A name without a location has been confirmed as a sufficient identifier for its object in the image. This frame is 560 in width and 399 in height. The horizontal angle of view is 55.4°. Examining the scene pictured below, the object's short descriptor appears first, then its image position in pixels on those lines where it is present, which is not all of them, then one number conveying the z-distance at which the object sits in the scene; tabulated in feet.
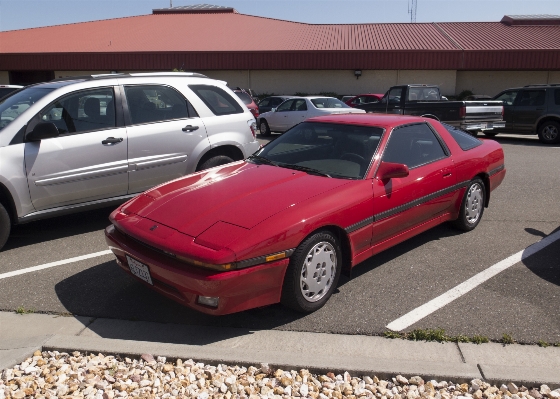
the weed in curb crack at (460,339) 12.24
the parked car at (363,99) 65.31
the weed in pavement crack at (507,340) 12.14
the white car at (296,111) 54.65
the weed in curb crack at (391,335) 12.47
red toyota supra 12.01
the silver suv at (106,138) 17.89
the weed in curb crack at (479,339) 12.17
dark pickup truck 47.26
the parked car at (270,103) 67.00
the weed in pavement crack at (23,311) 13.78
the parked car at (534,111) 50.01
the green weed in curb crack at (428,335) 12.31
